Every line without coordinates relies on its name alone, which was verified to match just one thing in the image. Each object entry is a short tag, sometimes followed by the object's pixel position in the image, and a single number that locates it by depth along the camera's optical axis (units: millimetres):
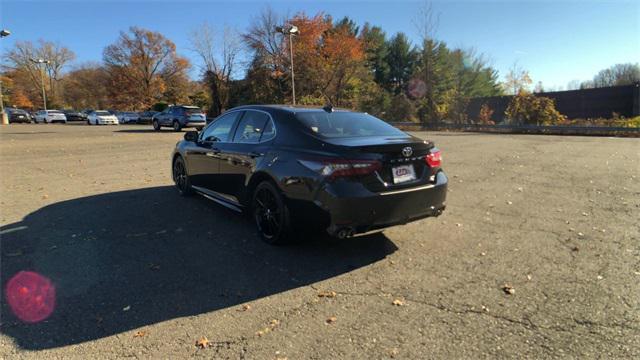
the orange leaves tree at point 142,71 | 64562
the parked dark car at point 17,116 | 46469
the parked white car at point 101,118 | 42406
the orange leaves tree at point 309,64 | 44219
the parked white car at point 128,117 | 48206
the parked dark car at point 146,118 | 46288
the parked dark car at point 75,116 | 54691
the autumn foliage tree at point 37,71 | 77688
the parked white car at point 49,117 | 47978
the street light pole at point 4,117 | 41250
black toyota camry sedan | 4059
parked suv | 26969
